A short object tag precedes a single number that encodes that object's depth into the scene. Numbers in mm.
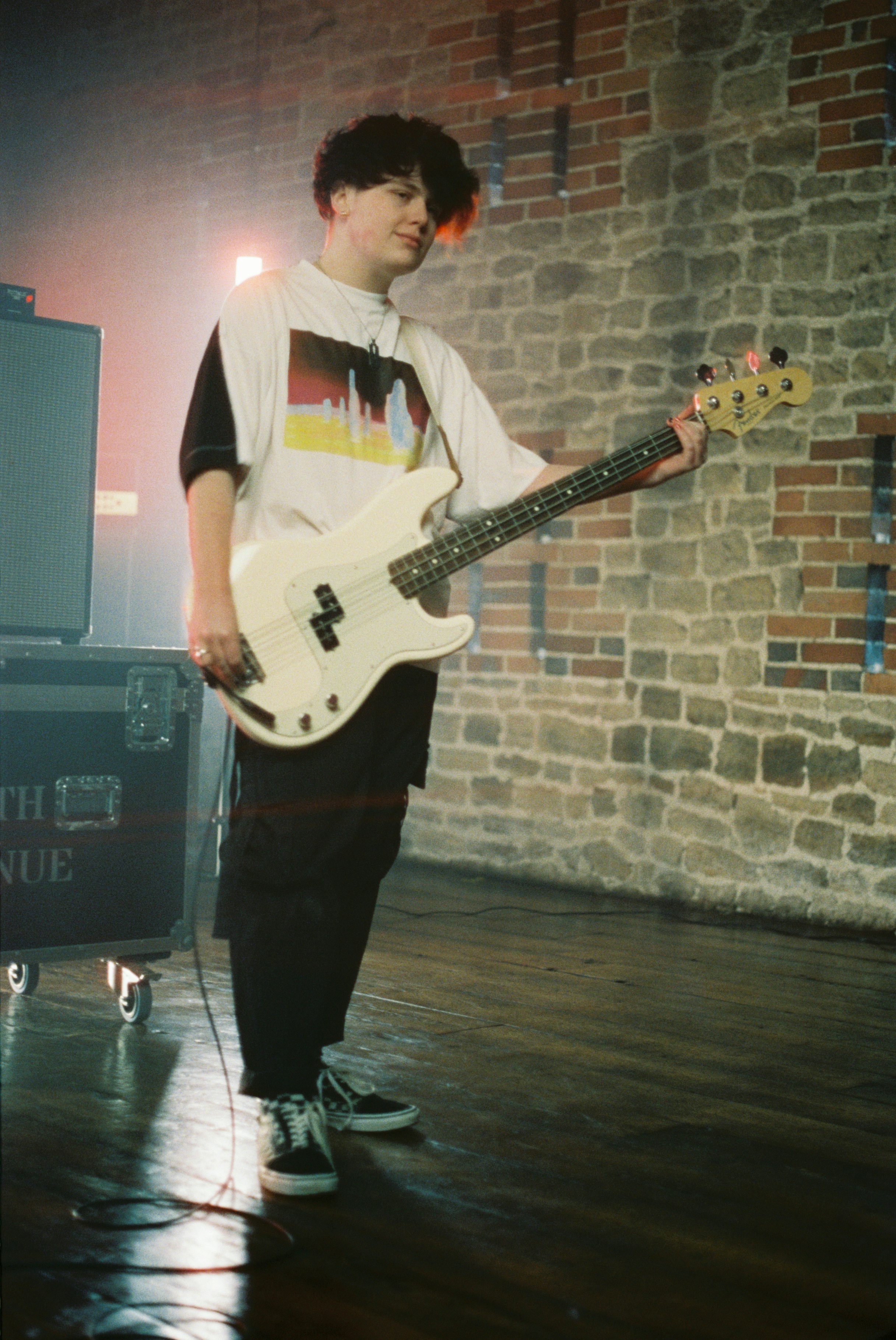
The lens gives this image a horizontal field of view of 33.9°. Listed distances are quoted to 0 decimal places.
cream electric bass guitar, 2072
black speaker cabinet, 3010
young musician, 2100
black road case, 2943
